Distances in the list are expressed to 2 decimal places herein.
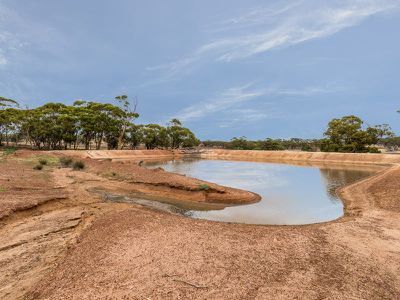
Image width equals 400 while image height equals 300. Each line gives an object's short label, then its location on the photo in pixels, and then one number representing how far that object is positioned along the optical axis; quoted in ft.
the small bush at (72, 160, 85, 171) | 97.18
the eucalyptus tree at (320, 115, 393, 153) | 214.48
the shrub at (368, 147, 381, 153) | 208.75
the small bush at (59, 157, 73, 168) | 103.13
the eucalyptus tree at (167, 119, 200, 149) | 321.52
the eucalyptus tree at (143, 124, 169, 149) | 303.27
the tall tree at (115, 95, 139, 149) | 258.78
